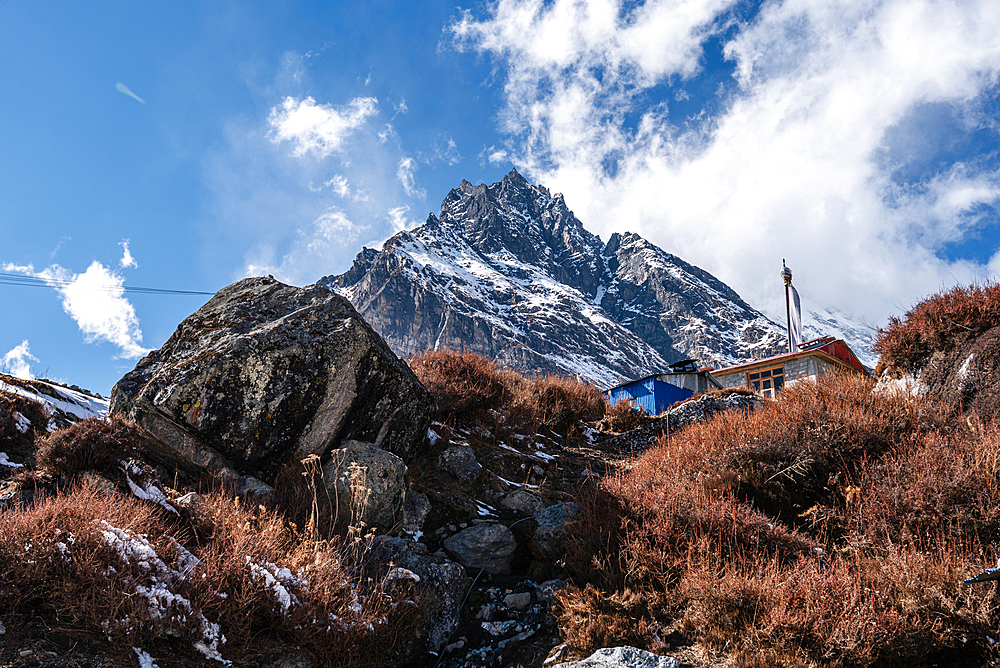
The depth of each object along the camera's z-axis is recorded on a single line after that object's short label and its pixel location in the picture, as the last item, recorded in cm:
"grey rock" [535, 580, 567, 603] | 487
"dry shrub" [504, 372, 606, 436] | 1148
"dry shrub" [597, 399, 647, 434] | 1304
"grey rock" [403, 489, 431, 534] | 597
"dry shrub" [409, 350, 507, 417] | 959
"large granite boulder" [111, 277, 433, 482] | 569
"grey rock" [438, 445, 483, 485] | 752
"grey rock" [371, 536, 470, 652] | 457
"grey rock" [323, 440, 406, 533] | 543
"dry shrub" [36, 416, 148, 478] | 494
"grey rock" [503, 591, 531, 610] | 497
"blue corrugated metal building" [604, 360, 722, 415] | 2552
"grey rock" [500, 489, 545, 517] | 704
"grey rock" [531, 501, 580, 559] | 557
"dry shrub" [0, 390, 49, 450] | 582
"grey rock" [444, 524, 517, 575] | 567
